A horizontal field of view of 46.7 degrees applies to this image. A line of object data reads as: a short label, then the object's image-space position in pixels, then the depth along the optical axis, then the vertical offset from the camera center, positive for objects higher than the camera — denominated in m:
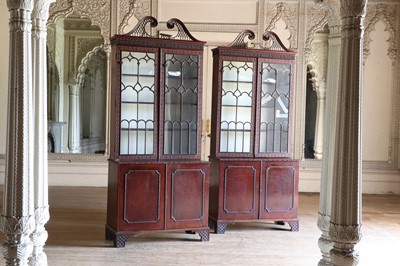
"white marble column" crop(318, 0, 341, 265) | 3.79 -0.03
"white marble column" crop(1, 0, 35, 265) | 3.10 -0.12
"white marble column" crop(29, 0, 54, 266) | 3.74 +0.02
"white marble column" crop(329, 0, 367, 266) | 3.20 -0.11
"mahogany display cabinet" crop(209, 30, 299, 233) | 5.44 -0.21
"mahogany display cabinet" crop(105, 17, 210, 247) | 4.83 -0.21
